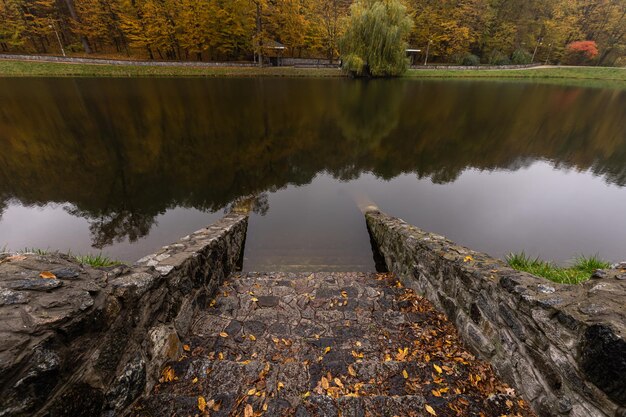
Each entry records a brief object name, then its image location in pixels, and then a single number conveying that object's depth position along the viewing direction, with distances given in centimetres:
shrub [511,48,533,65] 5628
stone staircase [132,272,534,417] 288
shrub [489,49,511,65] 5550
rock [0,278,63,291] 227
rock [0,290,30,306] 212
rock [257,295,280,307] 489
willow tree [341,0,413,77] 3769
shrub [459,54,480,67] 5412
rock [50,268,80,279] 261
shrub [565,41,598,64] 5775
